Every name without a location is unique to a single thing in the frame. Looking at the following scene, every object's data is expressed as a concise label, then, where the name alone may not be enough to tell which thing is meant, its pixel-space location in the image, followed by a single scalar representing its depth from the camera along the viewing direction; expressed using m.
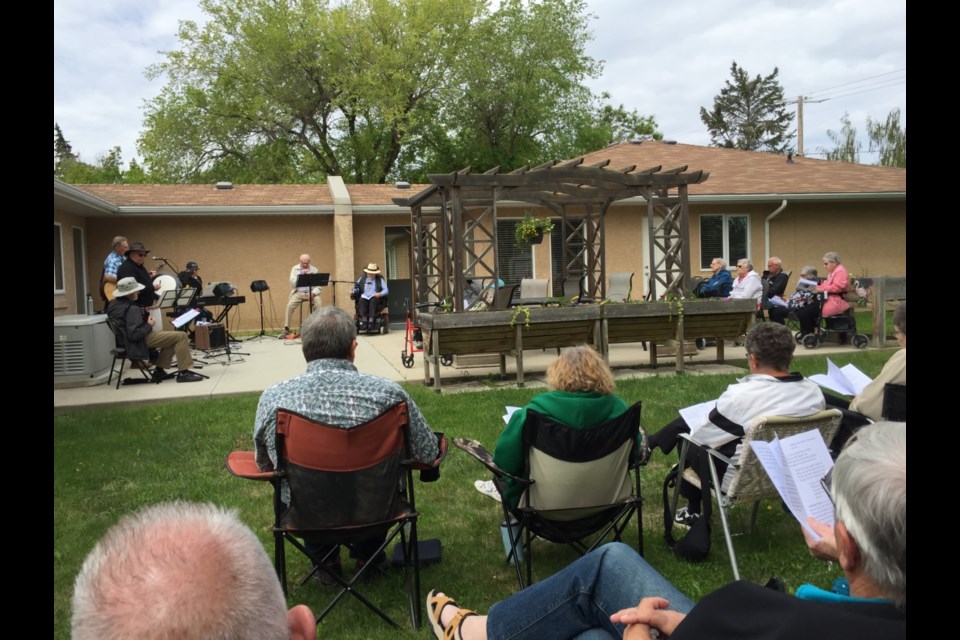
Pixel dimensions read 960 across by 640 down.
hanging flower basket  13.27
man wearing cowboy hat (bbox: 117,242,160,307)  9.08
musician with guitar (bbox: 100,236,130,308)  9.27
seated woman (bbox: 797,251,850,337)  11.36
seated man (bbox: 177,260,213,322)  12.85
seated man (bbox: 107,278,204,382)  8.62
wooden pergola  9.98
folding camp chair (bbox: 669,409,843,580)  3.33
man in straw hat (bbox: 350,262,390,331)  15.16
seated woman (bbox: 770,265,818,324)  11.60
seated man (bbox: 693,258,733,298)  12.12
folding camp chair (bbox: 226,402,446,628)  2.94
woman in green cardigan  3.37
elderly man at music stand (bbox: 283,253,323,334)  14.38
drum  11.72
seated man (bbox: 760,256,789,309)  12.32
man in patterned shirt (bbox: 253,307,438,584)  3.10
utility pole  35.19
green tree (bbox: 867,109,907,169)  34.00
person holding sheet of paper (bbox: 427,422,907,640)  1.34
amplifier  11.44
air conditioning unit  9.07
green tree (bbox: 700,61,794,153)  49.62
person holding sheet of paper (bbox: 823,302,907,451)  3.74
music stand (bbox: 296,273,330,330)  14.13
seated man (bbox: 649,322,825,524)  3.63
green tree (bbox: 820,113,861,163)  36.94
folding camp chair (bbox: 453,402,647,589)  3.31
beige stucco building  16.16
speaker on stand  15.07
